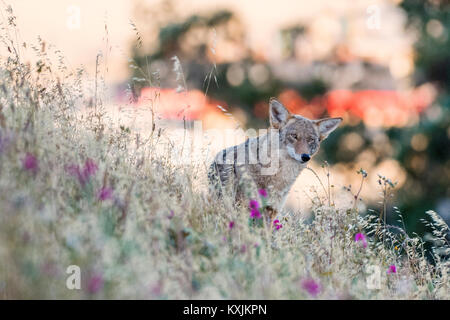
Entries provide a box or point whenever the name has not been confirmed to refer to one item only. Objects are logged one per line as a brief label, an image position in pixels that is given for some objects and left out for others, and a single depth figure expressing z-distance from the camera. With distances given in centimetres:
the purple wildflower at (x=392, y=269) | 826
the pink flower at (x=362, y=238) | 811
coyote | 1155
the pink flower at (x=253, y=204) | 770
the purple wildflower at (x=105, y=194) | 682
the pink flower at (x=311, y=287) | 653
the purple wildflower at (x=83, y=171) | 718
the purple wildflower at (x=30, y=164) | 627
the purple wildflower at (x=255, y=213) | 774
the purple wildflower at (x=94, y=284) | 530
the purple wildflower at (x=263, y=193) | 791
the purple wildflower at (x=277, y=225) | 909
